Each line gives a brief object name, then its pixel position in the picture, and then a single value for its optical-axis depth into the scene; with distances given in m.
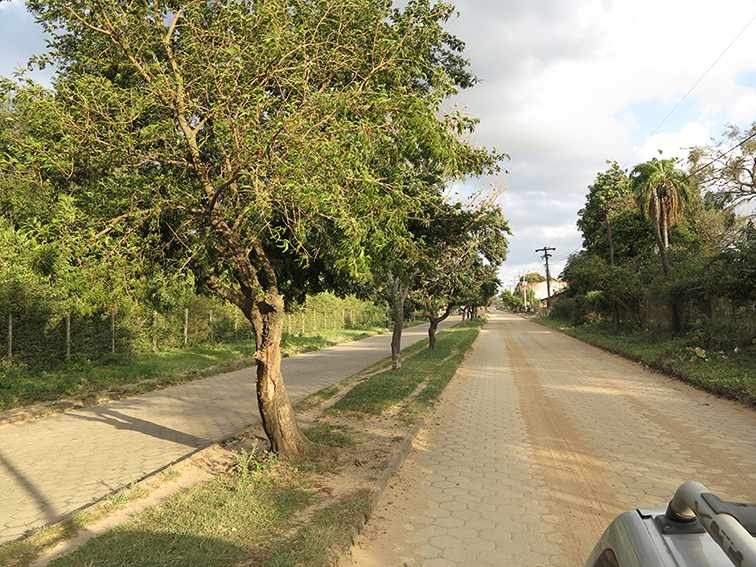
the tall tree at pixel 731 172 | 19.81
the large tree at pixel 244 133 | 4.36
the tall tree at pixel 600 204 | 39.28
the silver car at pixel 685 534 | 1.33
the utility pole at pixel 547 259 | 71.94
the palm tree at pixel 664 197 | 22.69
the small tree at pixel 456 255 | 8.82
